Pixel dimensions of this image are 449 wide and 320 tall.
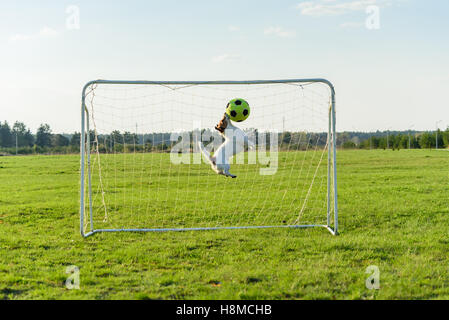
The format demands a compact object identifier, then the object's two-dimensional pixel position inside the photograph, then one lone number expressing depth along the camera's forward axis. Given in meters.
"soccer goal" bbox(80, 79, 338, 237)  8.25
